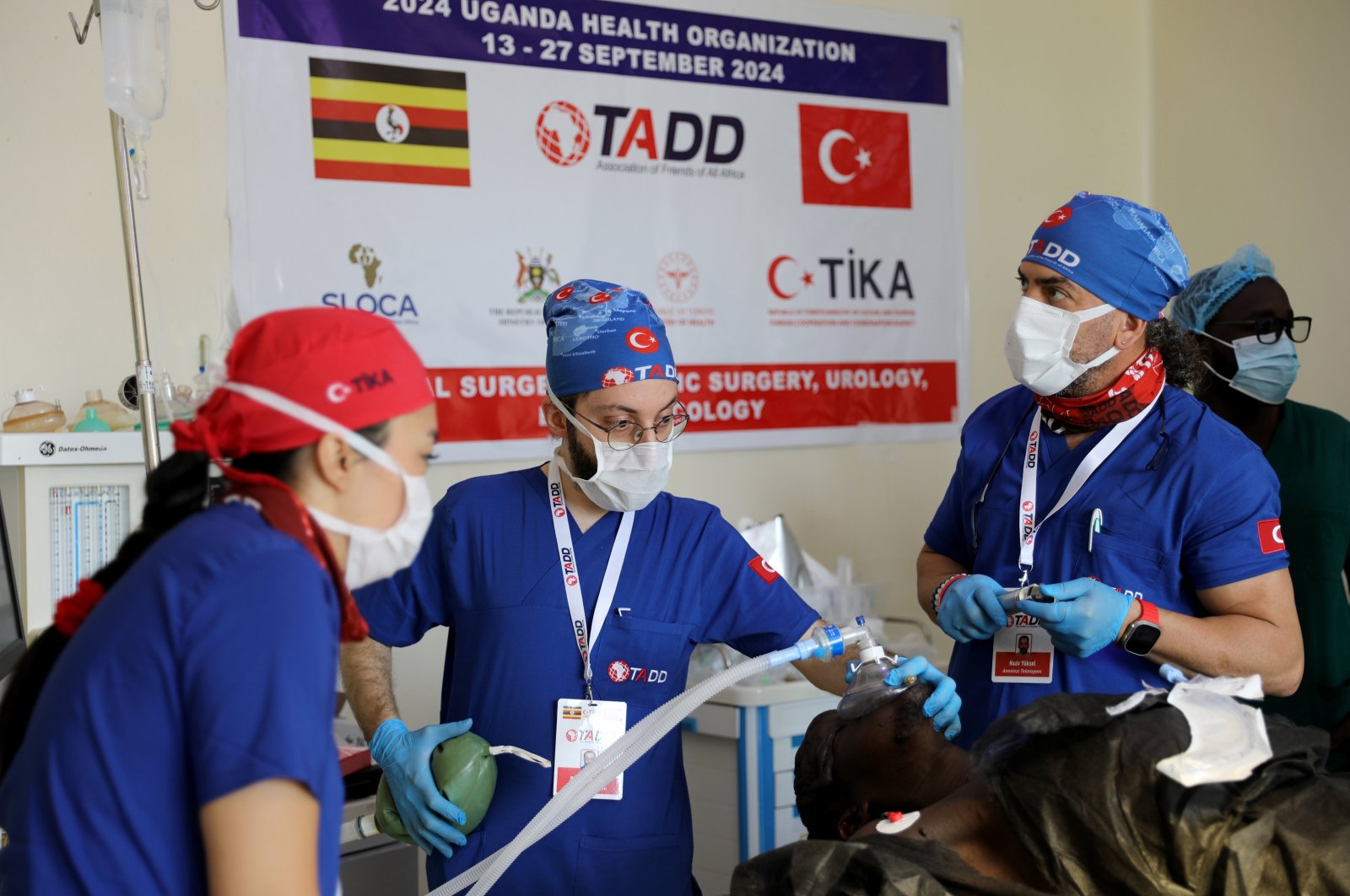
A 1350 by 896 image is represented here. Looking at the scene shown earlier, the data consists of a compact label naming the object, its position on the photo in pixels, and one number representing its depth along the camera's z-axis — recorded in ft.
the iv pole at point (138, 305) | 6.40
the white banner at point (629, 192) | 9.49
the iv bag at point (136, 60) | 6.44
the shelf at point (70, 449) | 7.57
